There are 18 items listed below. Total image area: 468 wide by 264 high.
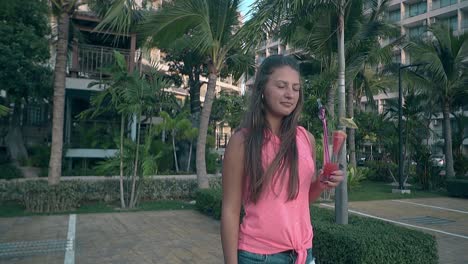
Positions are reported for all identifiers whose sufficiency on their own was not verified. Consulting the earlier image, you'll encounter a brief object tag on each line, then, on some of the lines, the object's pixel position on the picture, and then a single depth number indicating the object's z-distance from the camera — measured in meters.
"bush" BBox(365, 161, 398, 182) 20.83
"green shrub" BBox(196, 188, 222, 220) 9.11
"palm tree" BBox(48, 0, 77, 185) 9.63
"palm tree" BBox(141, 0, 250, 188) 8.97
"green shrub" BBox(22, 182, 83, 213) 9.82
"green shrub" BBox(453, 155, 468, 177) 18.89
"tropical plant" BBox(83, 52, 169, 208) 10.24
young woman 1.79
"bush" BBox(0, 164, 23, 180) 13.60
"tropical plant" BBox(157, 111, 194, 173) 14.46
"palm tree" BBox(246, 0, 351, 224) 5.30
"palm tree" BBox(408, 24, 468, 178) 14.77
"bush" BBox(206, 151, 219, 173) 17.27
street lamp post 15.13
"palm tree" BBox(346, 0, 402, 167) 6.69
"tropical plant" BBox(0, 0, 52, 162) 13.66
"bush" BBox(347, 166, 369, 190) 13.54
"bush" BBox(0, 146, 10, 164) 15.71
